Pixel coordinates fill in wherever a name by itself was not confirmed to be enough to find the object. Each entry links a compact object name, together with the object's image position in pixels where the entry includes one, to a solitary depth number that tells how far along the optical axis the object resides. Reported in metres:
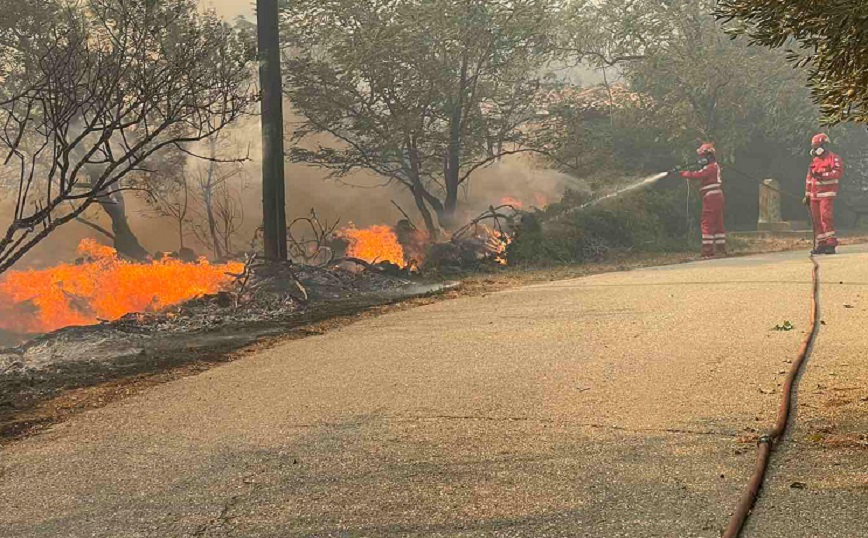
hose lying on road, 3.67
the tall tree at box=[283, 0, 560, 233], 17.14
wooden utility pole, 12.50
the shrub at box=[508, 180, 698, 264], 16.67
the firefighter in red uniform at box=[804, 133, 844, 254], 15.30
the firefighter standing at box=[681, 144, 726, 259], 16.39
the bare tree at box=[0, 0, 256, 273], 16.05
